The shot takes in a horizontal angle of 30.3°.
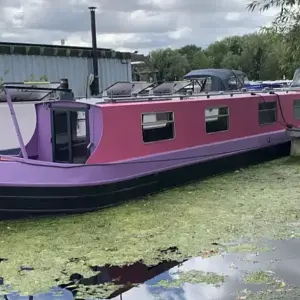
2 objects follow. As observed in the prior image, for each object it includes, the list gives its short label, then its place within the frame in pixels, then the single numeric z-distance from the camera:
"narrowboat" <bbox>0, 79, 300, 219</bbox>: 7.50
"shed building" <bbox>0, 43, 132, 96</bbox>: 15.48
